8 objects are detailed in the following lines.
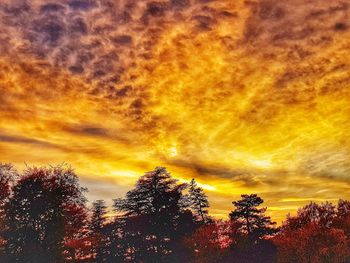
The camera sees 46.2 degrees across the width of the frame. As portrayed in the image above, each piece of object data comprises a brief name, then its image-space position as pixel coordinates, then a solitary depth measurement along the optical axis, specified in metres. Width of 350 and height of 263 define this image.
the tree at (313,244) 62.19
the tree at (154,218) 63.25
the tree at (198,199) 72.29
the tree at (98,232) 66.00
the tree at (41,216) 43.25
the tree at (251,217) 66.31
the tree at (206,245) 61.69
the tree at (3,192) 43.54
